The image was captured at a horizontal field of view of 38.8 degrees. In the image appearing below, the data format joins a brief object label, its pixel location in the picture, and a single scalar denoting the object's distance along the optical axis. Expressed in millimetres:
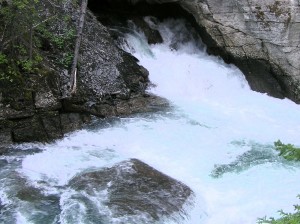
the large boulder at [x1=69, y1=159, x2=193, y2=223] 6965
